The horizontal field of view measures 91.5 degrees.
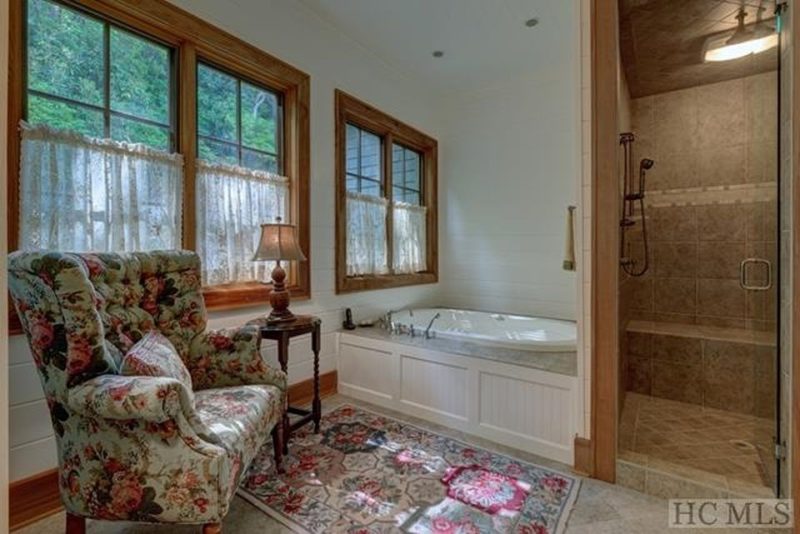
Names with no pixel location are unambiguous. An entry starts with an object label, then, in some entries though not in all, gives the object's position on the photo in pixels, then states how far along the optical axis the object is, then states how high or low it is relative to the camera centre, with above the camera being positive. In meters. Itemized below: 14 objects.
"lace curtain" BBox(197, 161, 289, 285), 2.37 +0.33
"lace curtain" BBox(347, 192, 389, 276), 3.36 +0.28
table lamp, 2.24 +0.08
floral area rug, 1.62 -1.05
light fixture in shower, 2.20 +1.39
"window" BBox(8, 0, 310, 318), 1.72 +0.72
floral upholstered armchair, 1.20 -0.50
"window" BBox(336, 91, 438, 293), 3.27 +0.62
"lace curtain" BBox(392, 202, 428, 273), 3.92 +0.29
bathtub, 2.10 -0.73
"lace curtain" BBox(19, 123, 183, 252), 1.68 +0.36
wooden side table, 2.18 -0.39
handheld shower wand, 2.76 +0.46
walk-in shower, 2.10 +0.10
